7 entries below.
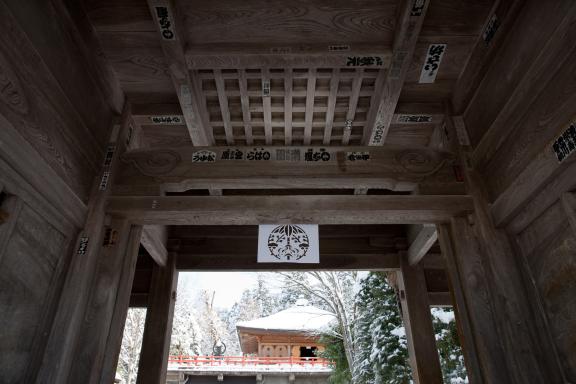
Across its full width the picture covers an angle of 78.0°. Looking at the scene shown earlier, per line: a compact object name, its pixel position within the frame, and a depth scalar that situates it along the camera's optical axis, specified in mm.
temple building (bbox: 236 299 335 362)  16359
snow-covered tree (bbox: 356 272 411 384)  7418
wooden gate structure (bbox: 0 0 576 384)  2596
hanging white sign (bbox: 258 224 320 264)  3916
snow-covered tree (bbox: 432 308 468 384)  7848
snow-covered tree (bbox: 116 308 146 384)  14795
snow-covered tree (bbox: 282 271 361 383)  10234
